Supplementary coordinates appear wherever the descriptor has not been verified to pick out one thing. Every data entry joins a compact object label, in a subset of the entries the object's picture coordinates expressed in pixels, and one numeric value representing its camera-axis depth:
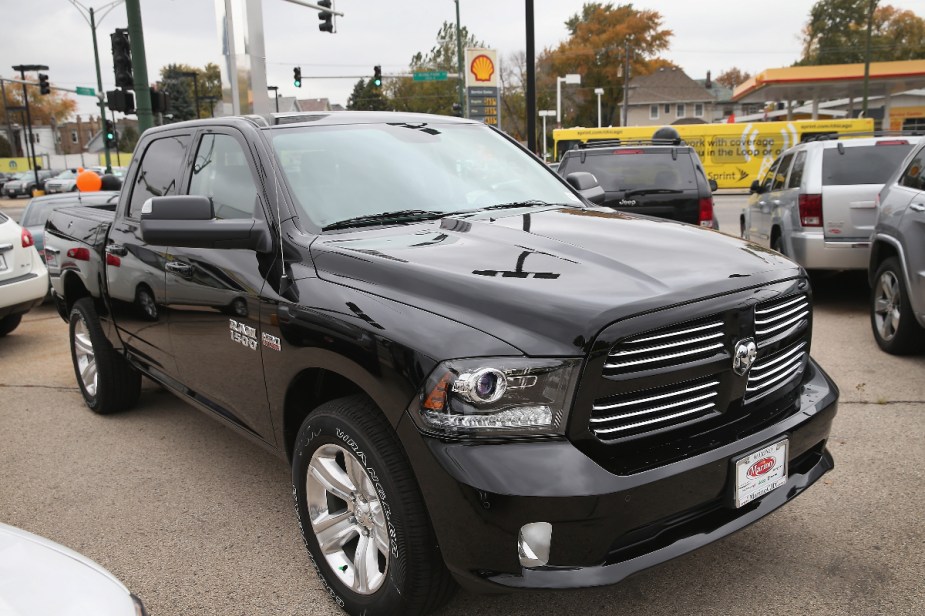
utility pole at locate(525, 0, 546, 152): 12.77
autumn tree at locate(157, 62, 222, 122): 83.31
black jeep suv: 8.94
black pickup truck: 2.29
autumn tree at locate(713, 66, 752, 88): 116.71
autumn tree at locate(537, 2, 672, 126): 68.88
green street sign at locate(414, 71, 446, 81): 31.05
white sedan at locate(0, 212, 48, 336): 7.72
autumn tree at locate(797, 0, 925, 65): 75.62
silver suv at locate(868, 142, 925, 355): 5.62
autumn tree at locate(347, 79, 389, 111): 85.12
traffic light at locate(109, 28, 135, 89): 14.66
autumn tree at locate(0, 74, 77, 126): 85.12
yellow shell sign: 23.44
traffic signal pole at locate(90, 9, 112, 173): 29.83
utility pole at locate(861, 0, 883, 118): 36.16
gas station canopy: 38.88
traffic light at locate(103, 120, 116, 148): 28.40
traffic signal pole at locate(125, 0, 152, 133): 12.84
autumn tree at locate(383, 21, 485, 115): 66.19
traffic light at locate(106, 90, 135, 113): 14.65
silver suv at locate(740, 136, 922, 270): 7.58
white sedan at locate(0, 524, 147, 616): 1.72
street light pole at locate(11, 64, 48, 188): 34.66
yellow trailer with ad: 28.28
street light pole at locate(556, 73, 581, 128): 35.67
